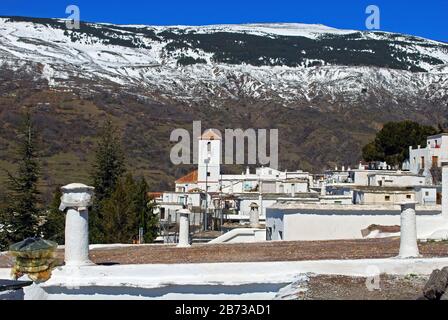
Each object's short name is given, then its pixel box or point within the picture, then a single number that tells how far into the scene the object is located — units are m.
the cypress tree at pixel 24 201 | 36.97
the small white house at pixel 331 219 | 23.64
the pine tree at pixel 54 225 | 36.06
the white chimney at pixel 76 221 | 12.59
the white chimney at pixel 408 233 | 13.03
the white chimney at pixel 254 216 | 28.23
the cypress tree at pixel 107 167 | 45.36
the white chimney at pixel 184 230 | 16.98
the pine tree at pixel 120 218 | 35.97
